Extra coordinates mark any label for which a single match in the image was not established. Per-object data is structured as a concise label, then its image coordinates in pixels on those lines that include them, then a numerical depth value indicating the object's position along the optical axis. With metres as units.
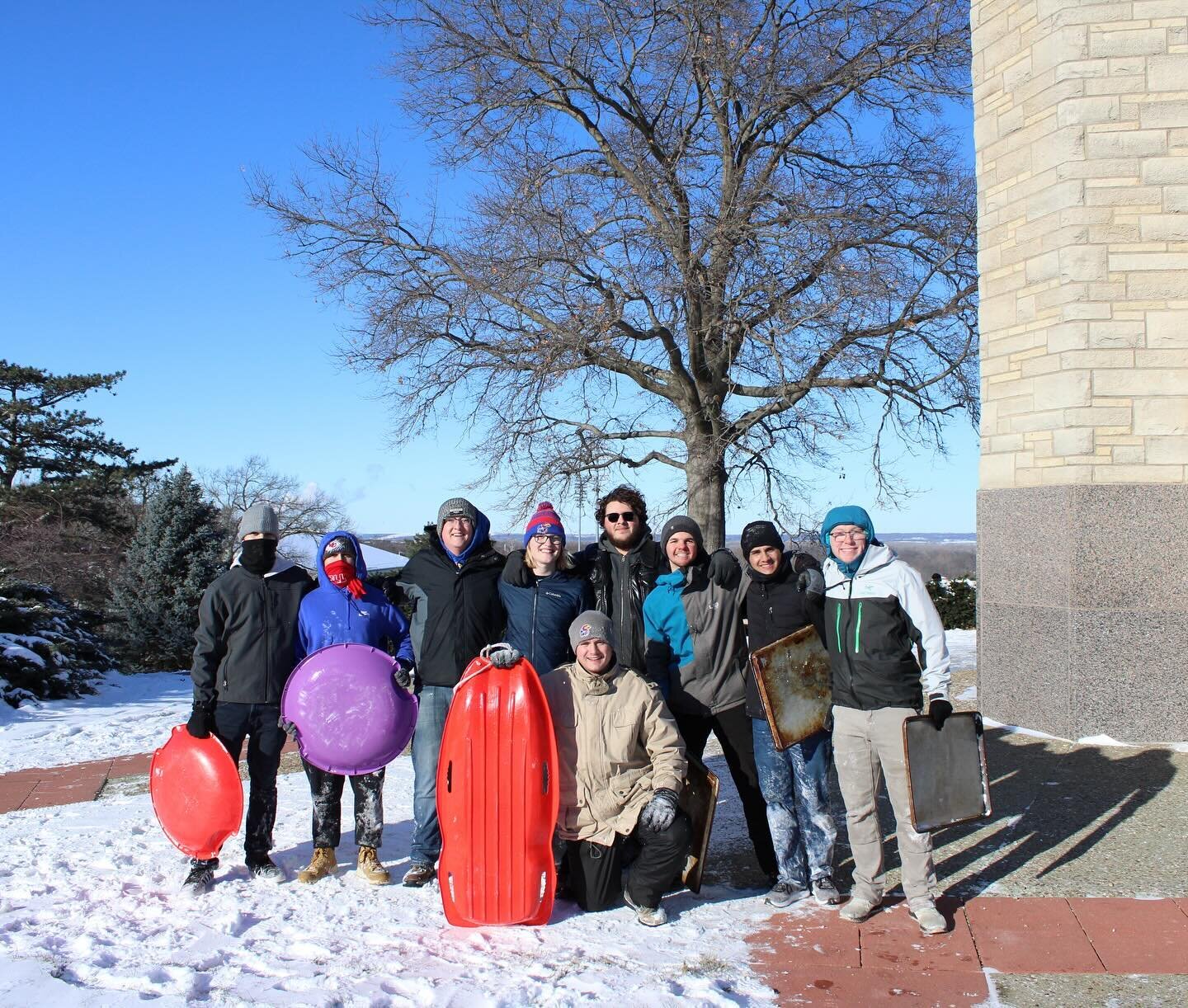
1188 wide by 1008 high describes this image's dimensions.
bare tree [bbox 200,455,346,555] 35.16
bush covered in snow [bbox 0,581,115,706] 10.66
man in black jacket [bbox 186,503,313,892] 4.75
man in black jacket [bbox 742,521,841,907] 4.46
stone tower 6.79
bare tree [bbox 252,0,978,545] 12.21
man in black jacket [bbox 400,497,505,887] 4.71
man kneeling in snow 4.29
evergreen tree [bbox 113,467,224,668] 16.50
